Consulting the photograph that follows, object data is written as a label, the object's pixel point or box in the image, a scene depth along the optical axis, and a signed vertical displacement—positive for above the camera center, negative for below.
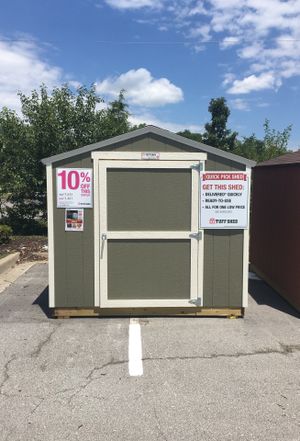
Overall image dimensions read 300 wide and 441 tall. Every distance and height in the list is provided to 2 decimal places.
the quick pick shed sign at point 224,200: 5.74 -0.01
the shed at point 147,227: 5.66 -0.38
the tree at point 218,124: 34.94 +6.13
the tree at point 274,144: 16.48 +2.19
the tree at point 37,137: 12.84 +1.85
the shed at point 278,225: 6.61 -0.44
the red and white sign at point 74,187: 5.66 +0.15
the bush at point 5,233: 11.02 -0.91
